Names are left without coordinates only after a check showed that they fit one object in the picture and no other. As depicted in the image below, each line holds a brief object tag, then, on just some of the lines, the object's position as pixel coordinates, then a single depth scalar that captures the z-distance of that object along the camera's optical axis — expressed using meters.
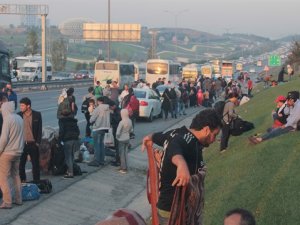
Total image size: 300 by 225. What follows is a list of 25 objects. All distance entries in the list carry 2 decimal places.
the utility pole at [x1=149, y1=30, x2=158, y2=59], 105.81
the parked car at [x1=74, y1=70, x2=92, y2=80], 84.66
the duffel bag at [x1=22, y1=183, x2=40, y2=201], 12.46
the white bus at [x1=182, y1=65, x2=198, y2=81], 75.24
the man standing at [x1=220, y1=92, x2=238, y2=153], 16.60
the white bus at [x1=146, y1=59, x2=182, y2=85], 62.12
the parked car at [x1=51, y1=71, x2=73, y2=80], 86.11
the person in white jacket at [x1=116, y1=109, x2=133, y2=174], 16.34
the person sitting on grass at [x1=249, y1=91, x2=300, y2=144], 14.81
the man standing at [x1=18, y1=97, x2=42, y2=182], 13.21
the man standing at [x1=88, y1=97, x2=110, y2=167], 16.80
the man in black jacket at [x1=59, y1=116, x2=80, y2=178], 14.62
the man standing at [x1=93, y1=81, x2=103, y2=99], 27.78
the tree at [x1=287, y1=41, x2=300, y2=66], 57.91
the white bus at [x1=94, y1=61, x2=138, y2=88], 54.07
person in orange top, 48.82
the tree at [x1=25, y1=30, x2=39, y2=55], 94.69
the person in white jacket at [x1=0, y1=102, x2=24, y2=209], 11.53
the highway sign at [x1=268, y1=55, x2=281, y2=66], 69.00
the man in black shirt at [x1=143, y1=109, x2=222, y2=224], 5.92
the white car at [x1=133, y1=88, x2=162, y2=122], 30.67
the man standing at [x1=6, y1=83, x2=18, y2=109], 22.22
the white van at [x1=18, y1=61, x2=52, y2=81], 71.88
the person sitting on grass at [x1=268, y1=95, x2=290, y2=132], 16.45
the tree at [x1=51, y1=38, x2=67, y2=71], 109.88
